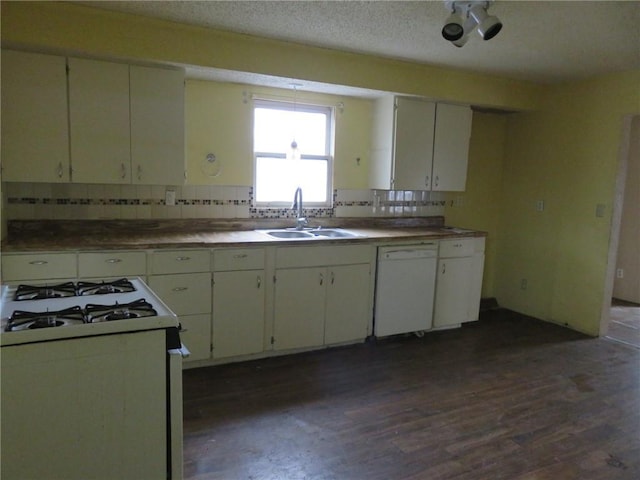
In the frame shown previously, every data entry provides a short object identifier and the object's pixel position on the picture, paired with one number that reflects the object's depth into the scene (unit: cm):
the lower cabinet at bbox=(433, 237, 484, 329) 411
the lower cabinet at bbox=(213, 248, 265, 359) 321
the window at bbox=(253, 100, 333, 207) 392
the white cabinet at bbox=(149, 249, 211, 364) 303
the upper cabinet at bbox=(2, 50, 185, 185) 281
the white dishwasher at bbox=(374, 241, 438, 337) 380
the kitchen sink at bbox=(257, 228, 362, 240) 379
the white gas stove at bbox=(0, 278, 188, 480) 136
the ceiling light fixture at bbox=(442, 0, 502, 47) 231
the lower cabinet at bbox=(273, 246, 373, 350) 342
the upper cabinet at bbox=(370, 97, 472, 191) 402
